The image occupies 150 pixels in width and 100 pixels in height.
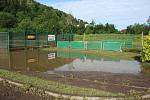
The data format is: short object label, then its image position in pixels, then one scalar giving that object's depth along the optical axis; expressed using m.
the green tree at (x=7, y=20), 72.25
